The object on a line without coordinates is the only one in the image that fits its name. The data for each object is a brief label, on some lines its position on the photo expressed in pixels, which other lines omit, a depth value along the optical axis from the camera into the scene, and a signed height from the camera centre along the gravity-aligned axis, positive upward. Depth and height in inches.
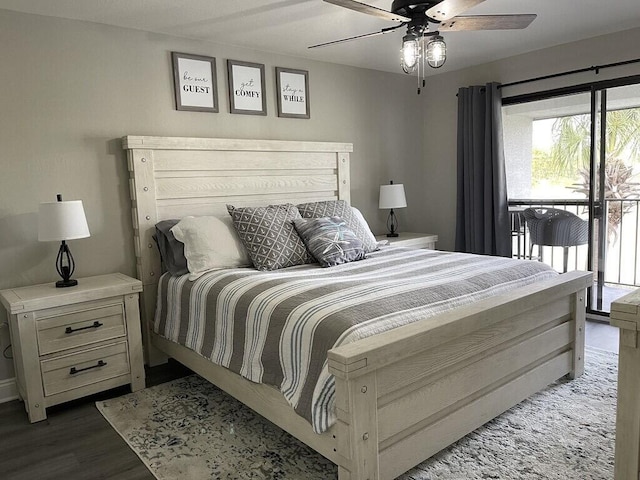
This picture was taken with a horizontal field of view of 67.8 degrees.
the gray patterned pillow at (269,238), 118.1 -14.1
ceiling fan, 90.0 +30.9
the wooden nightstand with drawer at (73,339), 100.8 -33.1
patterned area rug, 79.8 -48.7
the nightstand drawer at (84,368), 103.4 -40.0
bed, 68.9 -30.9
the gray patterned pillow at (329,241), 119.6 -15.6
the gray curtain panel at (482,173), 174.6 +0.4
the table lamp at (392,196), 178.5 -7.0
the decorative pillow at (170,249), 122.0 -16.1
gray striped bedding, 75.0 -23.1
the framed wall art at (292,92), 156.8 +29.6
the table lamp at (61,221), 104.6 -6.8
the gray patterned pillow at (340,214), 139.3 -10.0
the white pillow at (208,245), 118.3 -15.2
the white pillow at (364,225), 142.9 -14.2
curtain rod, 144.4 +32.0
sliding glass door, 151.3 -0.8
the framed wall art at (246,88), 145.3 +29.5
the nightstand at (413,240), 171.3 -23.0
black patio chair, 161.5 -19.5
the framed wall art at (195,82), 134.7 +29.6
